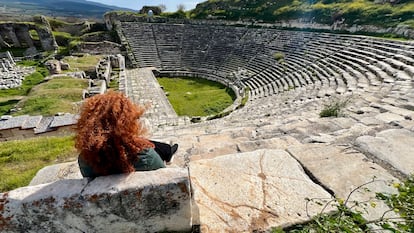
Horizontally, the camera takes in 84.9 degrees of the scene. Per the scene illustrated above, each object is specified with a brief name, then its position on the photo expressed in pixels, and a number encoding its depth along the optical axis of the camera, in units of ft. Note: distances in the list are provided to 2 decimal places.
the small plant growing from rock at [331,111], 15.51
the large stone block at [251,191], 5.28
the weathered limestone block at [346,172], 5.53
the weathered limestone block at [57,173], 8.91
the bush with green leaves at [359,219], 4.34
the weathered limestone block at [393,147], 7.03
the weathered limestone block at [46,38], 79.51
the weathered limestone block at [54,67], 45.62
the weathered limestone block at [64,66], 49.40
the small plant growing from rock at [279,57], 54.58
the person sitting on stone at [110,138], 5.12
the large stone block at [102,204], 4.48
